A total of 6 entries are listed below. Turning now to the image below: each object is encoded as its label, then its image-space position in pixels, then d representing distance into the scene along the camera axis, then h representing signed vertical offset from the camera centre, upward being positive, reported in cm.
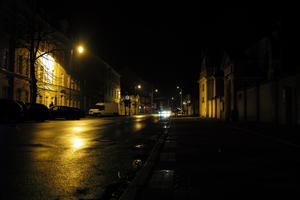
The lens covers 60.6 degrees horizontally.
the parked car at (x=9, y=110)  1765 -1
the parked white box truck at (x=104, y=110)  4038 +7
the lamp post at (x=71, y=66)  3814 +652
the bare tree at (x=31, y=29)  2518 +810
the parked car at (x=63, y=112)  2607 -20
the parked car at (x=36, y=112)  2059 -16
